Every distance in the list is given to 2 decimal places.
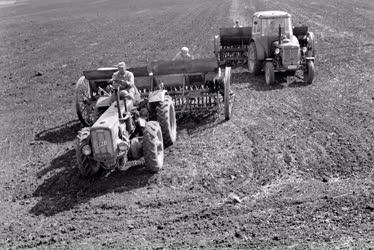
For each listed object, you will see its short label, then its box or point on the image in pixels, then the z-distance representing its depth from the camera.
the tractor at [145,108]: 9.02
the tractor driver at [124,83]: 10.39
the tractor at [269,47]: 15.33
